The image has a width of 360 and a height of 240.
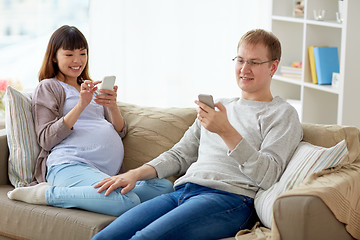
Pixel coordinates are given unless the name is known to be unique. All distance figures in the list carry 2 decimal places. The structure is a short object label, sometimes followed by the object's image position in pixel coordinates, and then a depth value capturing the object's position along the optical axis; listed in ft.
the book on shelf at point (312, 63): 12.43
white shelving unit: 10.74
